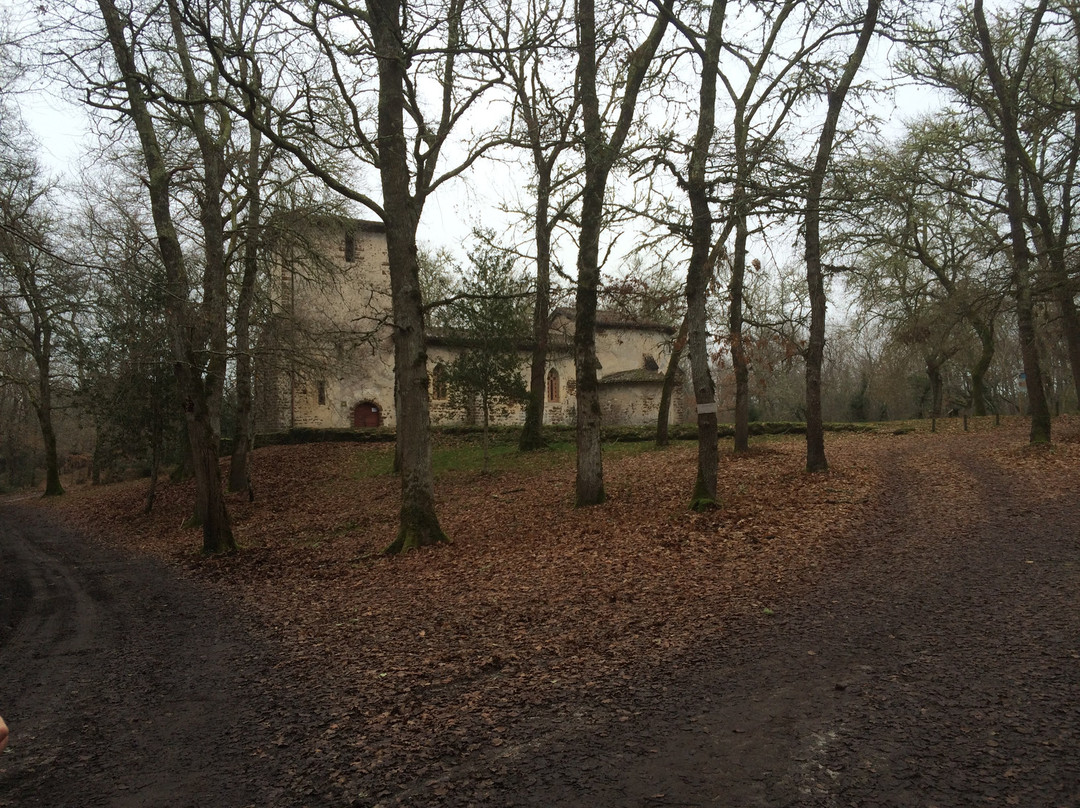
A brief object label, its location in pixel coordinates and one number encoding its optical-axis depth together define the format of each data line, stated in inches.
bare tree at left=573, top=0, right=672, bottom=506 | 475.5
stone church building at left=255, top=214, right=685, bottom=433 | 1259.8
